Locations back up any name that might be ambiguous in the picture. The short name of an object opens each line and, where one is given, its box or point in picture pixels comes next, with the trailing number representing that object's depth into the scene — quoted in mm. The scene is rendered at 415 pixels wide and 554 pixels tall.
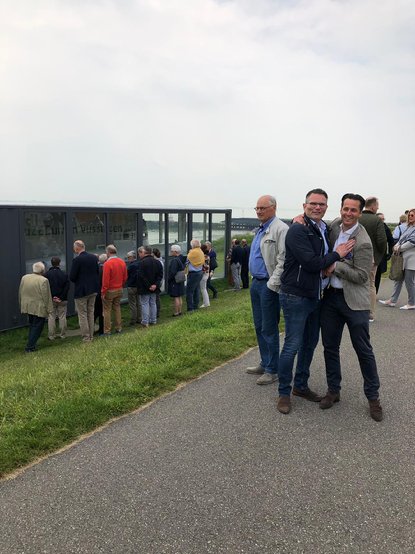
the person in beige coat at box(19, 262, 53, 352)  8789
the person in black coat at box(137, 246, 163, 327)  9789
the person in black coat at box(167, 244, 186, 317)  10820
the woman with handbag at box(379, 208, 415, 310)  7883
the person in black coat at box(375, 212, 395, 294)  7094
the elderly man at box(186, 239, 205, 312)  10898
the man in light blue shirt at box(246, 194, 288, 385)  4262
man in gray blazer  3684
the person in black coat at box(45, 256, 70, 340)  9328
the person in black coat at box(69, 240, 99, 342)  8898
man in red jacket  9289
